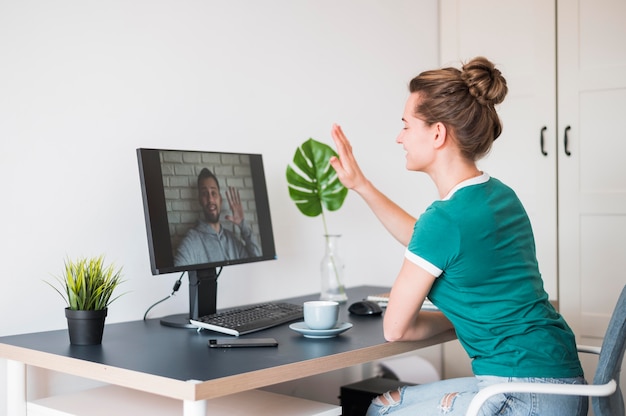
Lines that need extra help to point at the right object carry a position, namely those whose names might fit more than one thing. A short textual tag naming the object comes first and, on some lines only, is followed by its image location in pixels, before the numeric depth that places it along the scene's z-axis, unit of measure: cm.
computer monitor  201
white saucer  191
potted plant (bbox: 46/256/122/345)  184
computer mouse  225
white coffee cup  191
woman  173
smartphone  179
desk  151
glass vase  260
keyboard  196
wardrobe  314
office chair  155
